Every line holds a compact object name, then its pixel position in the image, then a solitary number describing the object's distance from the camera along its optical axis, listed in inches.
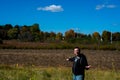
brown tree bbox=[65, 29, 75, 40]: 3385.9
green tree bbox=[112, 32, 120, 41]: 3307.8
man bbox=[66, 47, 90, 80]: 256.0
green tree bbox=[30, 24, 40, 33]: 3370.9
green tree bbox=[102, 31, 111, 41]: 3356.5
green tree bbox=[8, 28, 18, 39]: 3056.0
